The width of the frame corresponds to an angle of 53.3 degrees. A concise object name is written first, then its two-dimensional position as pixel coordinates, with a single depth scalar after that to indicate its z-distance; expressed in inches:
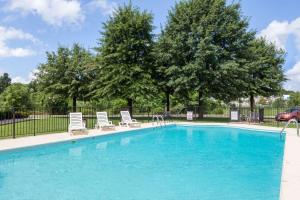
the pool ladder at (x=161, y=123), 750.7
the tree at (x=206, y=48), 895.7
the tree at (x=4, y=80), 2586.4
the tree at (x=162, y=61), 949.2
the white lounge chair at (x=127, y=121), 679.7
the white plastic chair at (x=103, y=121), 597.3
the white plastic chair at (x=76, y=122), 517.7
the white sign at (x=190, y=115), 903.7
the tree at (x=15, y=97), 1206.3
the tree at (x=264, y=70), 1033.5
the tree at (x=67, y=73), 1108.5
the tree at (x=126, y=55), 904.9
